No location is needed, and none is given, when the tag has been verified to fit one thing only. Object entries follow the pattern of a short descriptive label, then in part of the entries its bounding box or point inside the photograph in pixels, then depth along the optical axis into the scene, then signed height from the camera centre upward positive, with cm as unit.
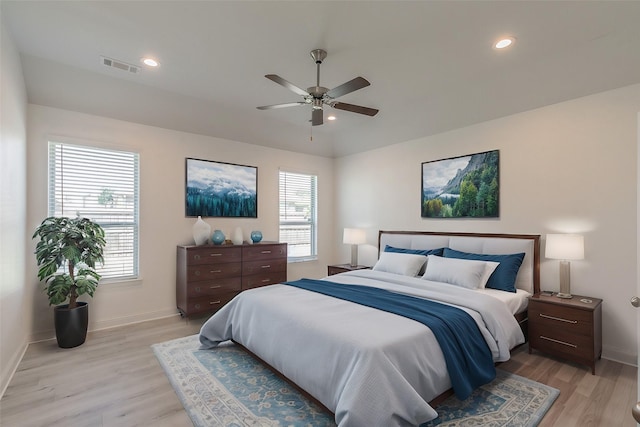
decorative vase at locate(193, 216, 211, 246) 436 -26
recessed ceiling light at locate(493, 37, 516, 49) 266 +150
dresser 409 -83
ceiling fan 254 +106
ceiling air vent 307 +151
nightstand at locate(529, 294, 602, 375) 277 -106
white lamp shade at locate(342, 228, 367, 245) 529 -38
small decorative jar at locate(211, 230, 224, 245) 442 -35
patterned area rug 211 -140
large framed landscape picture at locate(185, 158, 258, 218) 455 +37
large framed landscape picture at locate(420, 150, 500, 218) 397 +37
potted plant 316 -54
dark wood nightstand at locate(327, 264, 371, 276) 509 -91
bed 183 -87
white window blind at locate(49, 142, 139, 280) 362 +24
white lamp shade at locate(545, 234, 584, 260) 304 -32
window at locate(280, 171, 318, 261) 568 -1
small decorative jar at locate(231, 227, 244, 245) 468 -36
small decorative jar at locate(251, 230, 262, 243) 489 -36
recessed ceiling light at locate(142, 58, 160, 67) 305 +151
